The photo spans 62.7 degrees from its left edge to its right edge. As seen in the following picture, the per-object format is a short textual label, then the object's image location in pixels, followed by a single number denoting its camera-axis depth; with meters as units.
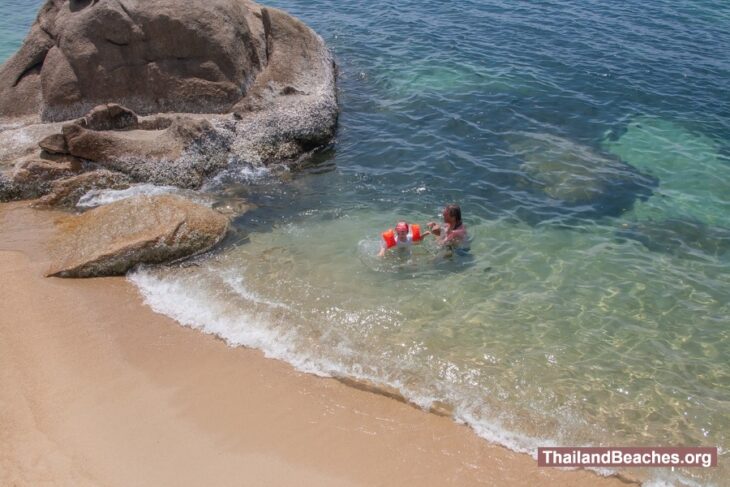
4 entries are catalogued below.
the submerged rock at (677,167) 10.66
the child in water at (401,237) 9.23
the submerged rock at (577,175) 10.98
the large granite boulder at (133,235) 8.85
